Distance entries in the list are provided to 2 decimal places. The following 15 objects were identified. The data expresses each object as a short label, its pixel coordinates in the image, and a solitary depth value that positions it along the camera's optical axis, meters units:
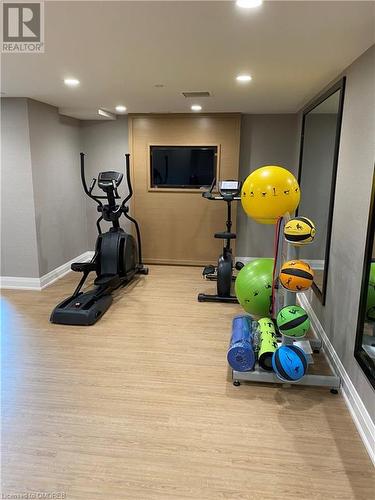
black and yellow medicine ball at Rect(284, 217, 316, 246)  2.46
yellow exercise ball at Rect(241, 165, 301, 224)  2.79
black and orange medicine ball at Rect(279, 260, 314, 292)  2.44
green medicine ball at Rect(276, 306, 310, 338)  2.46
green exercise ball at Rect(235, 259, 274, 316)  3.22
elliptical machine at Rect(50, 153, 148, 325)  3.78
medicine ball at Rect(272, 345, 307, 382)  2.42
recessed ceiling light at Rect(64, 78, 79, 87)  3.26
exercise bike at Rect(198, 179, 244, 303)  4.25
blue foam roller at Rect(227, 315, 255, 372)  2.61
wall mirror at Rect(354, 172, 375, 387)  2.17
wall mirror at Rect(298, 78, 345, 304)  3.16
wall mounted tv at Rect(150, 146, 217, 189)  5.49
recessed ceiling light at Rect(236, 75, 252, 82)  3.13
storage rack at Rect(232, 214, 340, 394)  2.58
